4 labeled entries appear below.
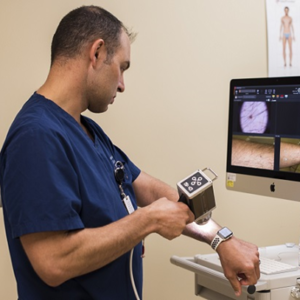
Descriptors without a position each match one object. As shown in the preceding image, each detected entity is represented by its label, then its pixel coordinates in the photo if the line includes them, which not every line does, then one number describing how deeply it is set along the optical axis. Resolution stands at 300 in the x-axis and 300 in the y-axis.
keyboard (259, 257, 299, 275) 1.56
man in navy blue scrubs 1.13
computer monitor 1.80
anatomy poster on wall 2.48
